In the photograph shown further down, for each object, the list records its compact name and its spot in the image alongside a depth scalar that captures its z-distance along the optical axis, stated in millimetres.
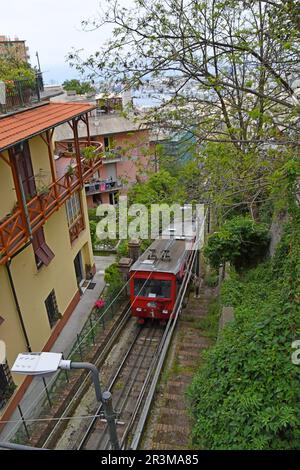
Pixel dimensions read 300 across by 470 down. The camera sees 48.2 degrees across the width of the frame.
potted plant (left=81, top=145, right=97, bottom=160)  8484
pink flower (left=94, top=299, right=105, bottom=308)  13841
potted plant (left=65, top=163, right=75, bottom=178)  12122
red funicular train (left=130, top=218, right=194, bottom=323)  12734
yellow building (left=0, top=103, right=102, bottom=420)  9102
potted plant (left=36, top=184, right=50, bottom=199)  10508
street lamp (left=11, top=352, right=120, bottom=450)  4336
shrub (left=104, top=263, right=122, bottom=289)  14810
